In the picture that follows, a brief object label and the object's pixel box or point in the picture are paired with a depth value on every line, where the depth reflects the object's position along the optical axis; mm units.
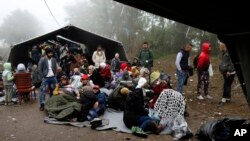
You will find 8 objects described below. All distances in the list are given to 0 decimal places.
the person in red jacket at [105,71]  14335
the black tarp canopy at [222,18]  3877
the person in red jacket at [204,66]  11766
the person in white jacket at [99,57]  16781
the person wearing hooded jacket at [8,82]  11781
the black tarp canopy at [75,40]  19078
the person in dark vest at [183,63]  11594
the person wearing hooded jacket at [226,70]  11180
